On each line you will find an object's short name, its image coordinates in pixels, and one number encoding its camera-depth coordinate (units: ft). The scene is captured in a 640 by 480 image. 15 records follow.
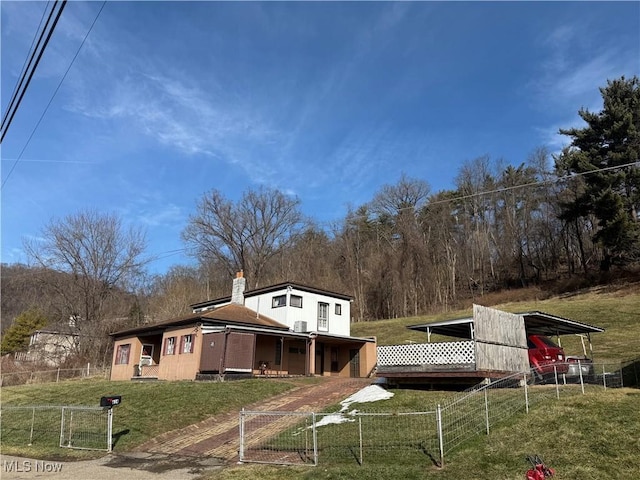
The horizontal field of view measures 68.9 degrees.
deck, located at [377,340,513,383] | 50.24
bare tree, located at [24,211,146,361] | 161.17
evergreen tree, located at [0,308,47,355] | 168.04
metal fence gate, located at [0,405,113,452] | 45.73
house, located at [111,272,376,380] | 81.87
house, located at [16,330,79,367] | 156.25
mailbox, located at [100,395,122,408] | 41.32
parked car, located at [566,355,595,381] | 51.50
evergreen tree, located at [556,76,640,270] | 124.57
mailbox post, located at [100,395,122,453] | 41.37
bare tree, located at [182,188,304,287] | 186.91
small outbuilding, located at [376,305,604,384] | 50.16
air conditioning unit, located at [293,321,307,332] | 100.63
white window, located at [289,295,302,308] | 103.83
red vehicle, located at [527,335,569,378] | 55.83
